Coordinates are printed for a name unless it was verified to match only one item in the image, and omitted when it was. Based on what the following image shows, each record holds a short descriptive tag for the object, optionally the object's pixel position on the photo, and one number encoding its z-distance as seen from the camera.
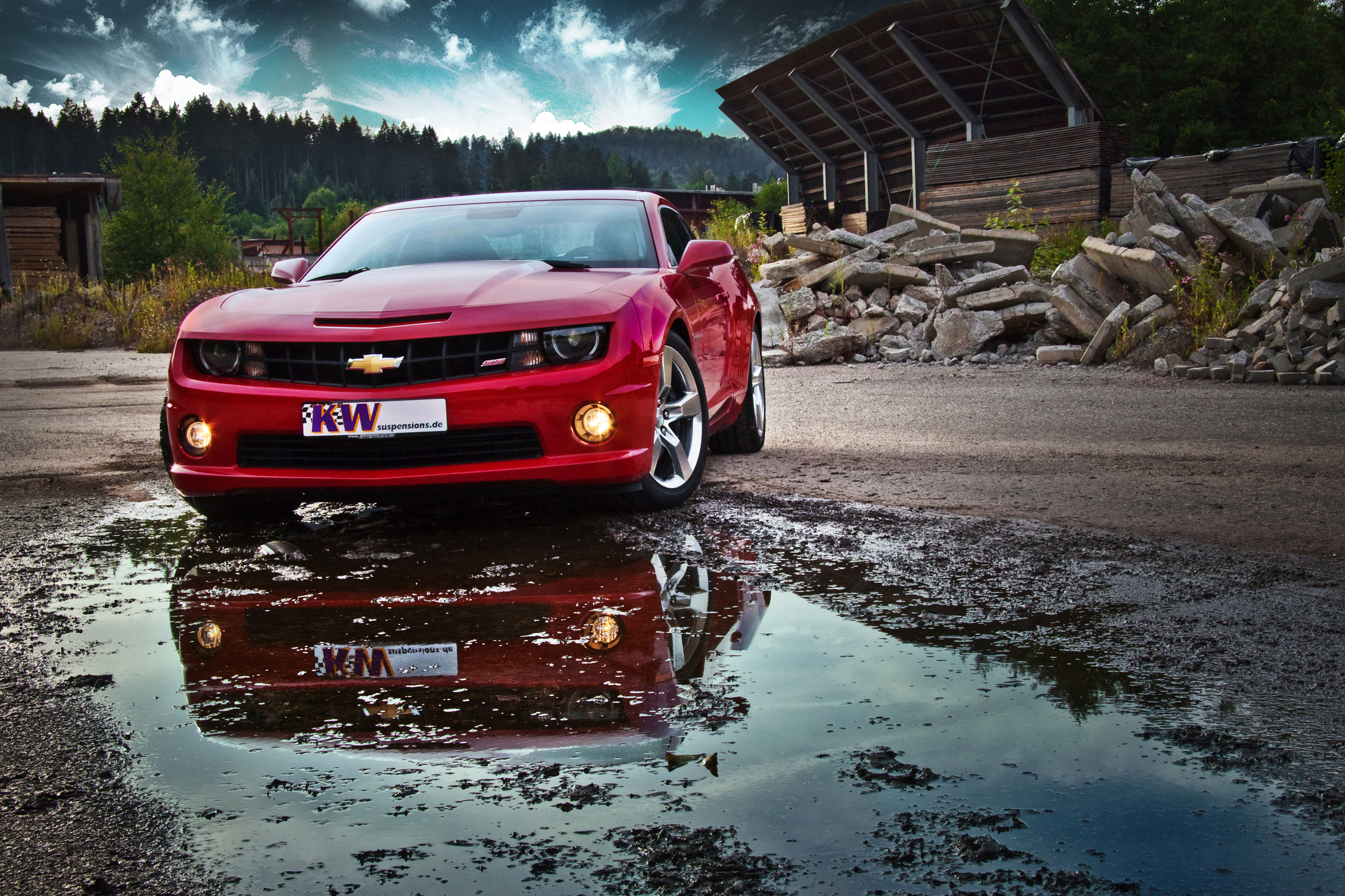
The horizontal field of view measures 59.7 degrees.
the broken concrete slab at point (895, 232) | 16.69
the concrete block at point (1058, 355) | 12.18
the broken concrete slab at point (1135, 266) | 11.80
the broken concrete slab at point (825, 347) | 13.64
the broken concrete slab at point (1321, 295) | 9.95
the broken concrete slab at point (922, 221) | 16.73
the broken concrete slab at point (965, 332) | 13.09
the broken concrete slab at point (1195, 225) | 12.23
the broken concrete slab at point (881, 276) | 14.80
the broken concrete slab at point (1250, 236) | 11.75
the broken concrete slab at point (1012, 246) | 15.82
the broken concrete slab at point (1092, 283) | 12.47
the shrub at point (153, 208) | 38.78
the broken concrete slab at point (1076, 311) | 12.38
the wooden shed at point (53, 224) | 29.36
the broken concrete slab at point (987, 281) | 13.70
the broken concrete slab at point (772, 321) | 14.91
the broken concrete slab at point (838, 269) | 15.30
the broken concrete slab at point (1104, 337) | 11.74
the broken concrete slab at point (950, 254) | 15.12
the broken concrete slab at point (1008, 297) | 13.24
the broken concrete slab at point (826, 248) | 16.23
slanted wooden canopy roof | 21.48
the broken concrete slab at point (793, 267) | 16.33
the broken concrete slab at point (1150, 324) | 11.53
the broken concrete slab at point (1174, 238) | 12.21
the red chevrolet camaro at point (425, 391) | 4.04
